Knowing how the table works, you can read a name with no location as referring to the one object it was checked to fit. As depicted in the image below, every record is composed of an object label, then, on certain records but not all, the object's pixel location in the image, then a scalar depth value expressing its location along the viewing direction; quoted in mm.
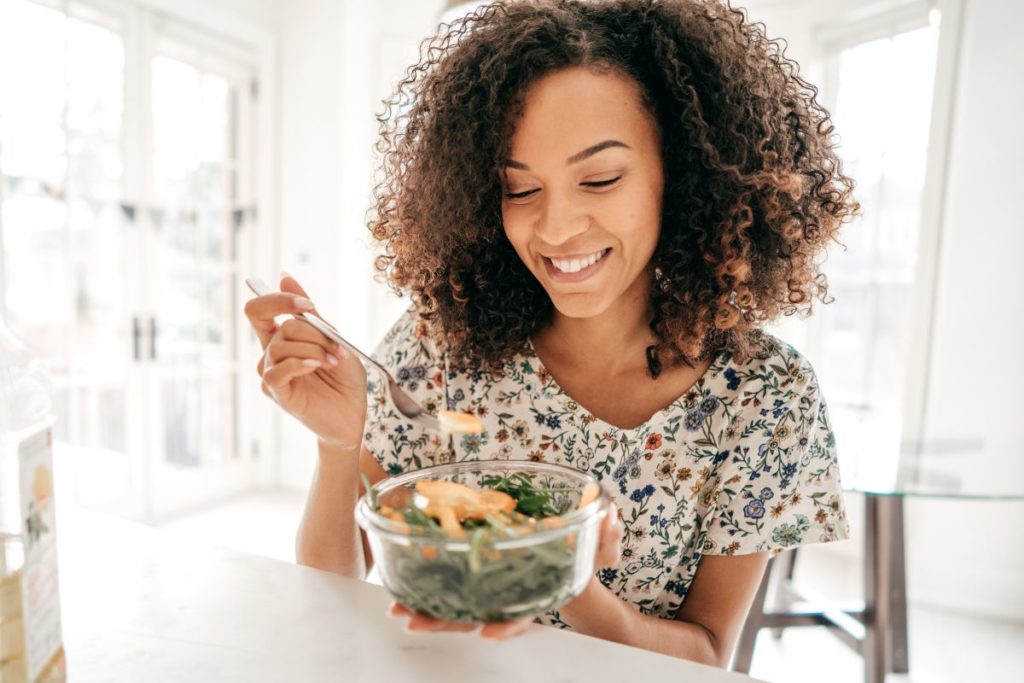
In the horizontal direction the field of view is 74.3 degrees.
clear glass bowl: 495
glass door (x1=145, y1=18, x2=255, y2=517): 3379
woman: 941
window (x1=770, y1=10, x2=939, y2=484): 2893
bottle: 461
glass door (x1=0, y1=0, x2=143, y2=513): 2721
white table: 575
